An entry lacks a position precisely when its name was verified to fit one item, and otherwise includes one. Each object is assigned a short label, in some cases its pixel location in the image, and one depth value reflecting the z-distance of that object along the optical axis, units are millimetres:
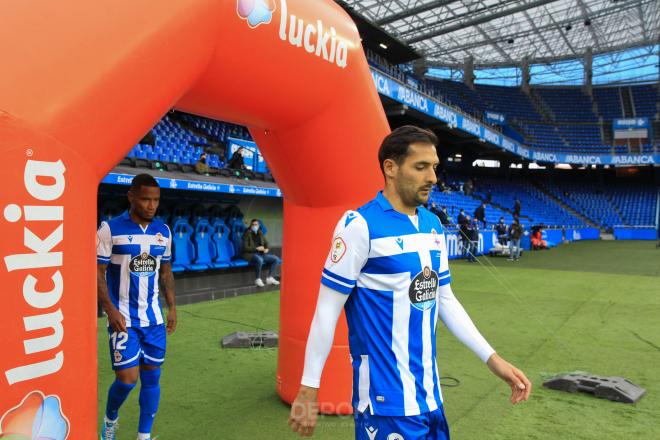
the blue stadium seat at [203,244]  9711
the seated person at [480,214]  18859
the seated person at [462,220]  16116
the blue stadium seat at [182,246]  9219
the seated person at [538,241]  21078
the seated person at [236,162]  11477
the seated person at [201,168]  9469
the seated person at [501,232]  18336
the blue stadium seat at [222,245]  10070
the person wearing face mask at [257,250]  10148
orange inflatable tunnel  1445
